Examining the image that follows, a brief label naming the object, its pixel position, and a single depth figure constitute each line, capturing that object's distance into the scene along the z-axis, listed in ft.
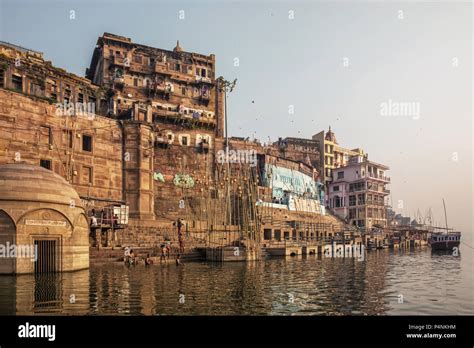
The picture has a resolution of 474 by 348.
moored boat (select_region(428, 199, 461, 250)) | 258.37
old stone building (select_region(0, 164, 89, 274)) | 89.86
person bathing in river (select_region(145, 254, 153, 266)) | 129.90
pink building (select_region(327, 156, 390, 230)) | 340.39
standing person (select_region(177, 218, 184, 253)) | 147.23
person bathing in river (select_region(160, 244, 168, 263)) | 137.96
